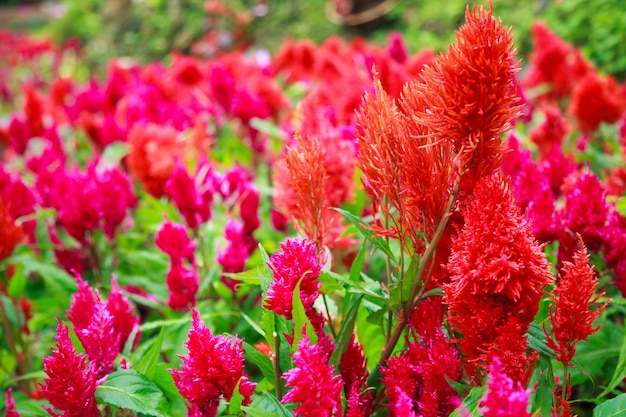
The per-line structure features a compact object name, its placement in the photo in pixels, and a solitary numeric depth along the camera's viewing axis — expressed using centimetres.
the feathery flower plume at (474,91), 98
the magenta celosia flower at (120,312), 145
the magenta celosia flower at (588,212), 139
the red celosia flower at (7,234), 198
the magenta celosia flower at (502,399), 79
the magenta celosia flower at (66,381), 110
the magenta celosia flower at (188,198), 199
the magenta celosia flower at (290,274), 106
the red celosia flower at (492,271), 94
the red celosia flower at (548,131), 248
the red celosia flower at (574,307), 97
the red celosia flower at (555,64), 346
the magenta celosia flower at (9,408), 132
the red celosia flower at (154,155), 254
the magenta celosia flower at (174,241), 171
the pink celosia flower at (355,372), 121
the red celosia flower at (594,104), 275
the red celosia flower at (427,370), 105
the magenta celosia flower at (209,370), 104
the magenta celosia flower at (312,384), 94
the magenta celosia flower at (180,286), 171
